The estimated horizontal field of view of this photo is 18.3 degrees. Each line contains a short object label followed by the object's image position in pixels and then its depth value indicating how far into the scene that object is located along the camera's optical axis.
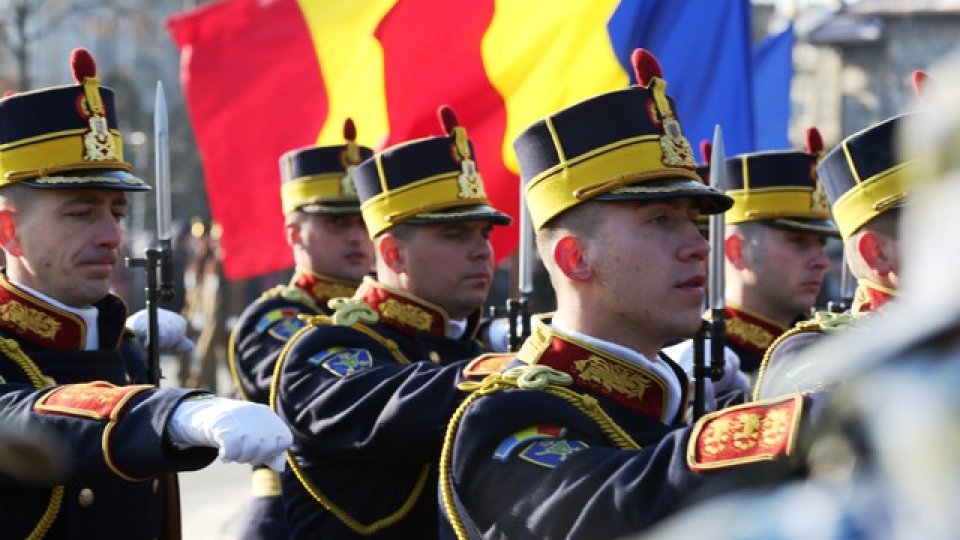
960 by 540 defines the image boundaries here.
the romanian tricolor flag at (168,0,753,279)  13.45
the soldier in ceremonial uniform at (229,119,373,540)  12.41
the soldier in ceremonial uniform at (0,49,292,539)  7.88
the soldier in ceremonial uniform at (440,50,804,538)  5.70
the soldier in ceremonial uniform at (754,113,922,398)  8.88
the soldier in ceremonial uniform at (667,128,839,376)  12.30
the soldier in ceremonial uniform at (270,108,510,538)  8.91
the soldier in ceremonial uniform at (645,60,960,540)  1.97
